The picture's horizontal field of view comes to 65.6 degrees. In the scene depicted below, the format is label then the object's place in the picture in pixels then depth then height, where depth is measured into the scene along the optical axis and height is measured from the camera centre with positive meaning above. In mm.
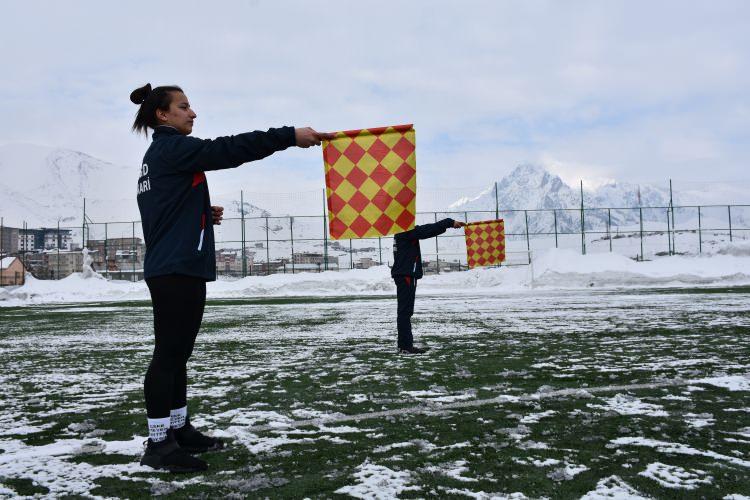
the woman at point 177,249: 2369 +70
